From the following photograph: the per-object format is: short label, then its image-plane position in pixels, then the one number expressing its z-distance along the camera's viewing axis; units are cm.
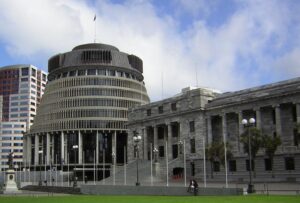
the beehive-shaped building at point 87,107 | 14500
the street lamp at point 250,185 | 4538
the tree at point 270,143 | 7094
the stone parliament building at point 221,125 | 7806
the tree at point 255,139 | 7106
